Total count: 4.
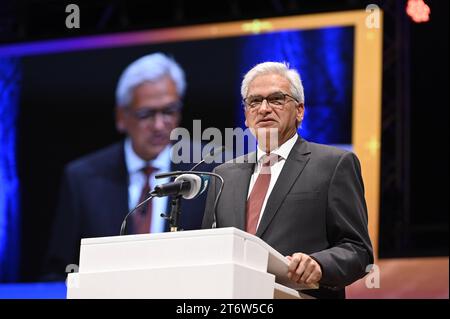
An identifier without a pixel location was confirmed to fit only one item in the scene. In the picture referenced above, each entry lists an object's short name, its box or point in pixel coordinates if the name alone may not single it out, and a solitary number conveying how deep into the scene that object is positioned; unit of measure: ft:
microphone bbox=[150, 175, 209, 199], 17.04
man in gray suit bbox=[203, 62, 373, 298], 18.79
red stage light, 39.24
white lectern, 14.79
